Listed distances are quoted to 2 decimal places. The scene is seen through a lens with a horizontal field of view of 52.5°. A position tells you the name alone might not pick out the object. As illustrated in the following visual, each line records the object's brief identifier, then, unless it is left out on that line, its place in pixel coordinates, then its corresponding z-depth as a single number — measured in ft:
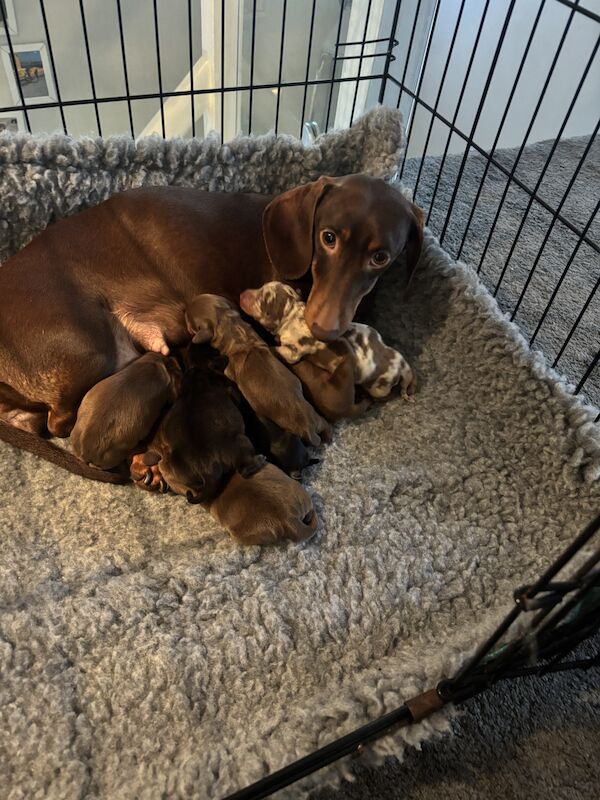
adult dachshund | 1.67
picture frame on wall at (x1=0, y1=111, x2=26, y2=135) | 2.80
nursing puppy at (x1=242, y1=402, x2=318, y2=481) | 1.61
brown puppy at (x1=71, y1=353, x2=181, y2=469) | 1.52
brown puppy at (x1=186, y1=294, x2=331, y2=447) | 1.56
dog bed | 1.21
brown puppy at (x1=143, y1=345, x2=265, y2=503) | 1.47
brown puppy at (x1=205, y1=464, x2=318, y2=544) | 1.44
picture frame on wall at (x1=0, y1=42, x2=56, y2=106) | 2.95
